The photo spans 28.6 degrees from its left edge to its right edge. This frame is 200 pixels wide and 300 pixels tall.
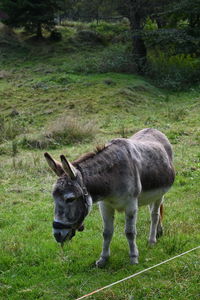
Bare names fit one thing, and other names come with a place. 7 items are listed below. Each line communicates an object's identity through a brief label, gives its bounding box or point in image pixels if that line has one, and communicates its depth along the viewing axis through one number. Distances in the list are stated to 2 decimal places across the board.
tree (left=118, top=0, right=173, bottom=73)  26.22
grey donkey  4.54
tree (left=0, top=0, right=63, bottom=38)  29.94
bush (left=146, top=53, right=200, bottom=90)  25.60
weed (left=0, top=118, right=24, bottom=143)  15.52
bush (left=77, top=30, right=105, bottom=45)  34.25
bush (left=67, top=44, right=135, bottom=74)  27.00
